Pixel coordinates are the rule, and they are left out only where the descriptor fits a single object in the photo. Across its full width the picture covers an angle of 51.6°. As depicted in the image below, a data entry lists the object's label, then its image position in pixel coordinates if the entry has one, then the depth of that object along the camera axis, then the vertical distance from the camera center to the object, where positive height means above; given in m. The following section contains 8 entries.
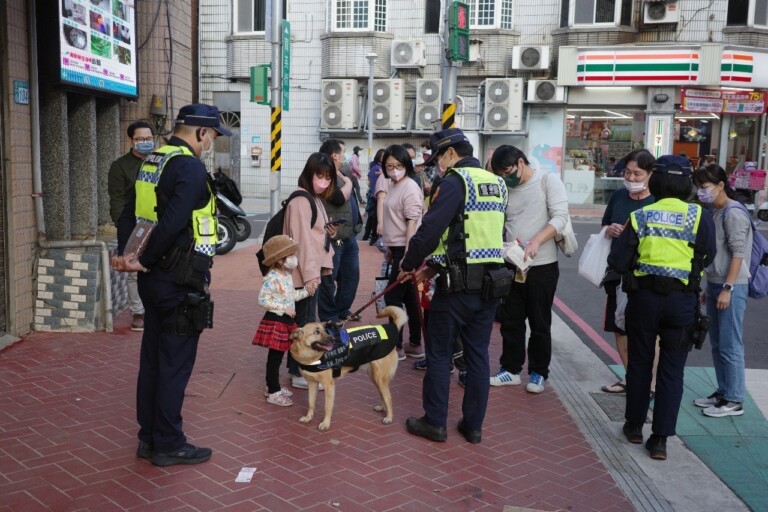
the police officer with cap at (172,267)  4.35 -0.63
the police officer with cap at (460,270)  4.97 -0.69
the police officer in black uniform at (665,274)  4.93 -0.66
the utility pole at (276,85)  13.67 +1.22
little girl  5.59 -1.04
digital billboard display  7.59 +1.09
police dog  5.14 -1.29
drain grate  5.85 -1.83
